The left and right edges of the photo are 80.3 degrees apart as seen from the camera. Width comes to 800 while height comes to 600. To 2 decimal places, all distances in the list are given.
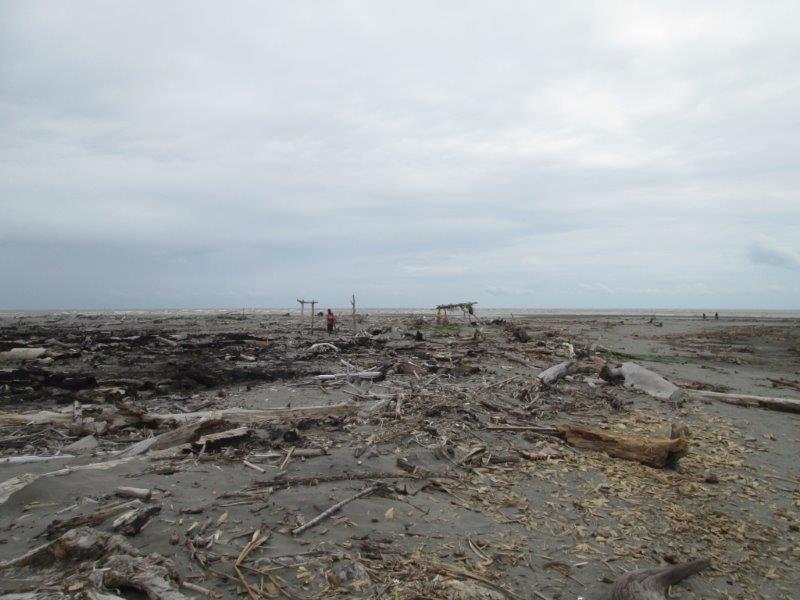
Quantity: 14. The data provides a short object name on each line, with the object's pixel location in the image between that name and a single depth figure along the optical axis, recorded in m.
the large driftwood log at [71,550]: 3.44
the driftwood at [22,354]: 16.73
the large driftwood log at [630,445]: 6.79
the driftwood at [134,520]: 3.93
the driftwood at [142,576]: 3.16
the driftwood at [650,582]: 3.77
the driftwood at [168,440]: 6.44
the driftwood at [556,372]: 11.76
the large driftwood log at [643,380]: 11.02
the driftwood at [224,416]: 8.12
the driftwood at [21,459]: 6.03
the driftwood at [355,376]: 12.29
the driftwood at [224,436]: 6.54
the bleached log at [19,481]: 4.64
